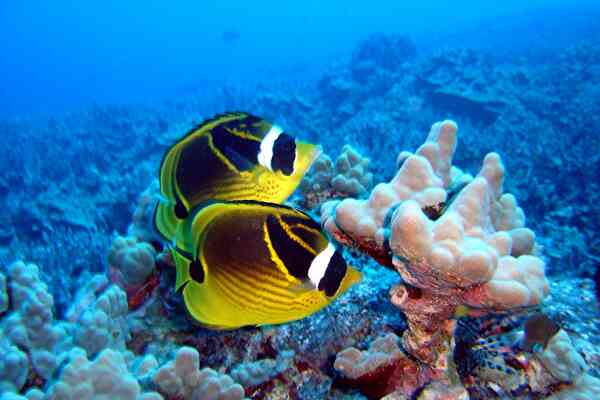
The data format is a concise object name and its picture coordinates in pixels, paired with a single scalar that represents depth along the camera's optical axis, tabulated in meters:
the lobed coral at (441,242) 0.36
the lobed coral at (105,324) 0.57
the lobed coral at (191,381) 0.47
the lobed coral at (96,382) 0.39
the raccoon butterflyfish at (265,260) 0.35
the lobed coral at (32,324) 0.54
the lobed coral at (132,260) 0.65
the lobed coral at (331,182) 0.85
